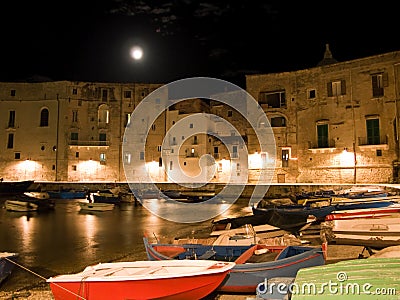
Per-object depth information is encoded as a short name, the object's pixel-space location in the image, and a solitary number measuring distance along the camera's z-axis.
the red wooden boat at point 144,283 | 5.54
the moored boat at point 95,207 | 24.12
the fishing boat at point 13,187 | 34.22
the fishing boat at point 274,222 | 12.23
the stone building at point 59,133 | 38.97
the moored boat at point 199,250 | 8.09
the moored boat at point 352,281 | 3.31
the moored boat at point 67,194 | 32.44
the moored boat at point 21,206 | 23.36
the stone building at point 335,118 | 26.70
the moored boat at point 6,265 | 7.78
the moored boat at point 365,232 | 7.69
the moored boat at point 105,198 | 28.09
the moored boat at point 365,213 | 10.02
